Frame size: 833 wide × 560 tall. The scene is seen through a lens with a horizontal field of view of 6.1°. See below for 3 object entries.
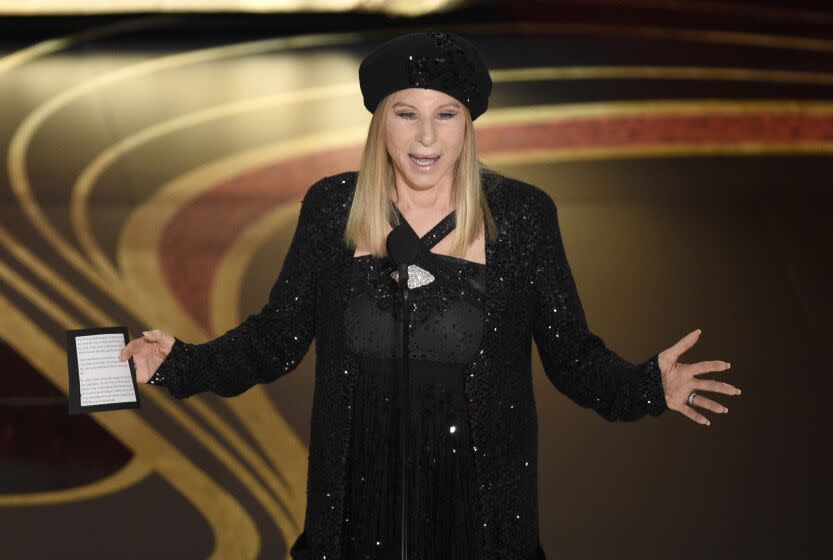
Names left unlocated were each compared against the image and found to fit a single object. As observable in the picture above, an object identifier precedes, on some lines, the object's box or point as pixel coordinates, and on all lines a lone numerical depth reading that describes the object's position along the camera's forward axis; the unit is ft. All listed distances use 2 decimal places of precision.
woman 45.32
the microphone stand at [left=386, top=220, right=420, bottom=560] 44.33
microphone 44.56
